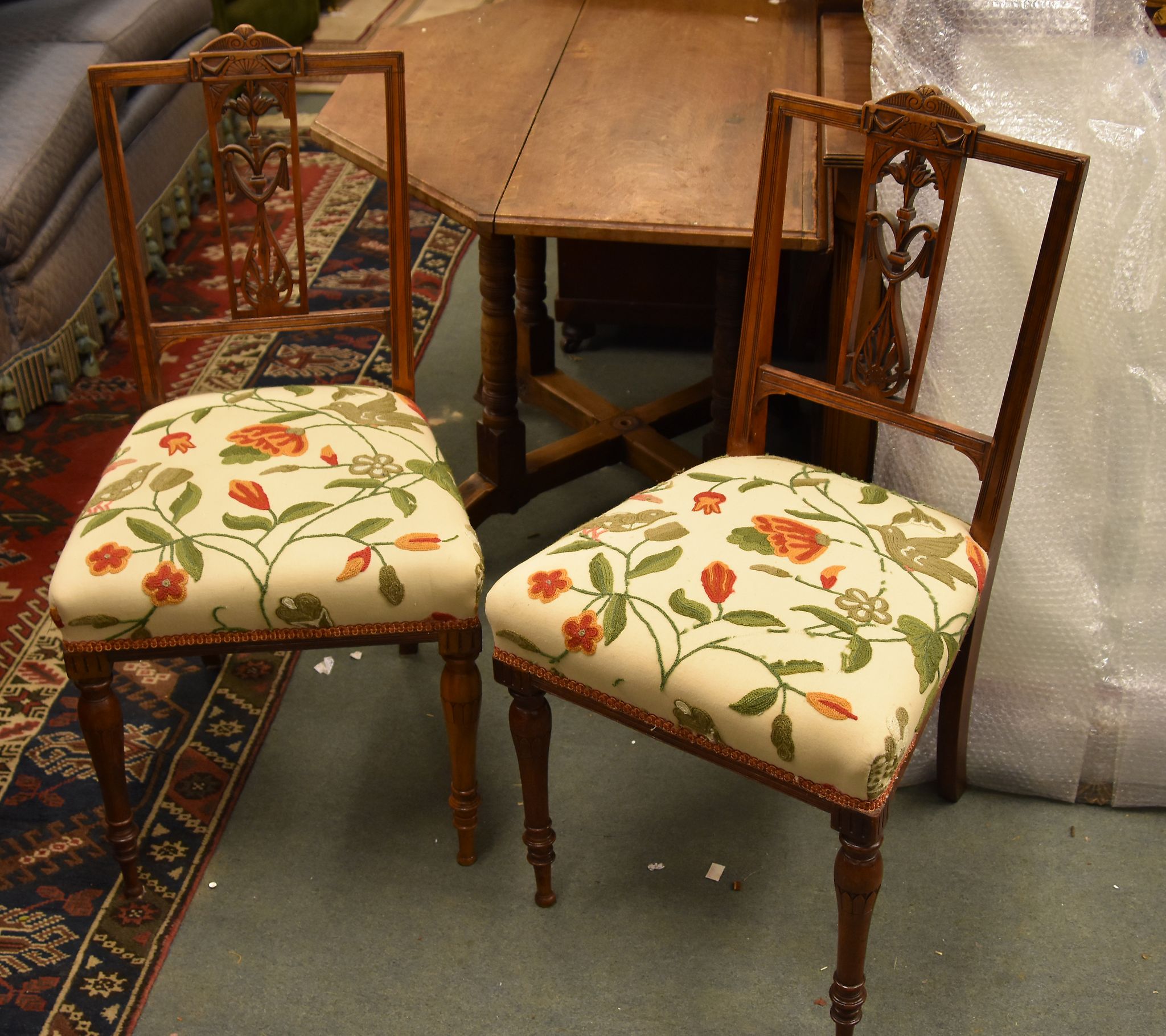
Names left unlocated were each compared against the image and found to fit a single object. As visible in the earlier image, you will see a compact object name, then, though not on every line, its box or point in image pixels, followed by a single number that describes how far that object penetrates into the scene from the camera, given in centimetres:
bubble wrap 163
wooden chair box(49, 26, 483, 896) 143
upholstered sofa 248
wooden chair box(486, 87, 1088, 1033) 125
